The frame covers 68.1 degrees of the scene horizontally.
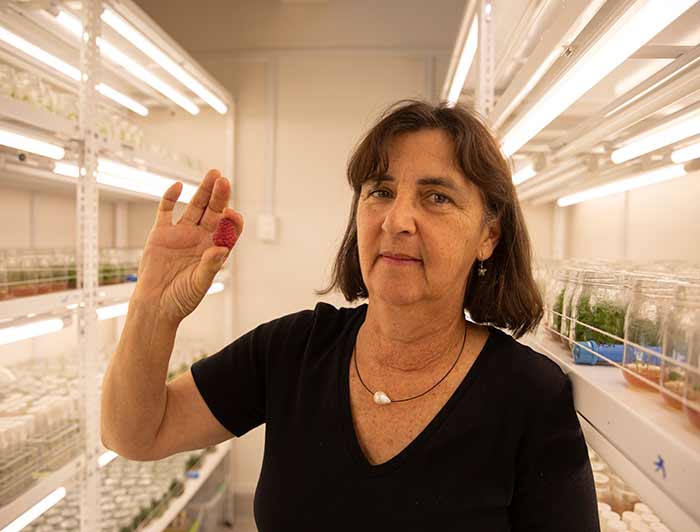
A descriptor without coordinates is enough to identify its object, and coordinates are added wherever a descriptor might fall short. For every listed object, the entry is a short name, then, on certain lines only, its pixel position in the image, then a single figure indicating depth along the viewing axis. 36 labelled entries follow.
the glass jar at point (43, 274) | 1.76
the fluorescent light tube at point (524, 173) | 1.72
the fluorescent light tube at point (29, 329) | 1.51
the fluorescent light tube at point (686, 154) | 1.28
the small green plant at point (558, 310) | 1.15
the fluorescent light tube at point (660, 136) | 1.01
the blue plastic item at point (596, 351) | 0.88
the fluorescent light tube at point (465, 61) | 1.70
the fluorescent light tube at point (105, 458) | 1.94
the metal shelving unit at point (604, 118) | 0.57
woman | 0.95
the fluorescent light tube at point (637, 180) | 1.51
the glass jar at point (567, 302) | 1.06
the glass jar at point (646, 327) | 0.71
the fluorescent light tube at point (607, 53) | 0.65
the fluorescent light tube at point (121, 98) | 2.53
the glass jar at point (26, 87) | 1.63
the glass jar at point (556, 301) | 1.16
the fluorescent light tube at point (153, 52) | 1.95
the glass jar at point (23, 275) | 1.68
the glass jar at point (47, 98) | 1.75
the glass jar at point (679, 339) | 0.61
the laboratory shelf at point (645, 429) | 0.50
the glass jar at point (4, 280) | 1.63
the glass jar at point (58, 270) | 1.85
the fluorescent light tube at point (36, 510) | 1.47
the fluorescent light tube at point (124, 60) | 1.89
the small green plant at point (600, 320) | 0.89
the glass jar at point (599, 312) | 0.89
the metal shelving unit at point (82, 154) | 1.60
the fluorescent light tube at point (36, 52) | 1.75
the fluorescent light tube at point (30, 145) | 1.46
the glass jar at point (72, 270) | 1.93
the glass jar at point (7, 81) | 1.54
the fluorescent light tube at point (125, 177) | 1.88
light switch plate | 3.52
